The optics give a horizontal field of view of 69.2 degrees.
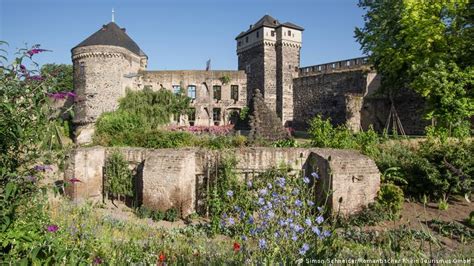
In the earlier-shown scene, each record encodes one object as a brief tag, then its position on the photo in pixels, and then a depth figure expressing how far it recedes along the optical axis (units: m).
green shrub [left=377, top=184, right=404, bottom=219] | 8.00
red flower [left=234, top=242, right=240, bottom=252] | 3.54
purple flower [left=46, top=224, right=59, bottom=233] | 3.30
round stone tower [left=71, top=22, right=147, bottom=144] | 25.72
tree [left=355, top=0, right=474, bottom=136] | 12.45
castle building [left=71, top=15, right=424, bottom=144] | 24.52
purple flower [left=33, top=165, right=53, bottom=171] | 3.48
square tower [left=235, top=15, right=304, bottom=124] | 32.66
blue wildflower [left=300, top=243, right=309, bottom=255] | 2.92
